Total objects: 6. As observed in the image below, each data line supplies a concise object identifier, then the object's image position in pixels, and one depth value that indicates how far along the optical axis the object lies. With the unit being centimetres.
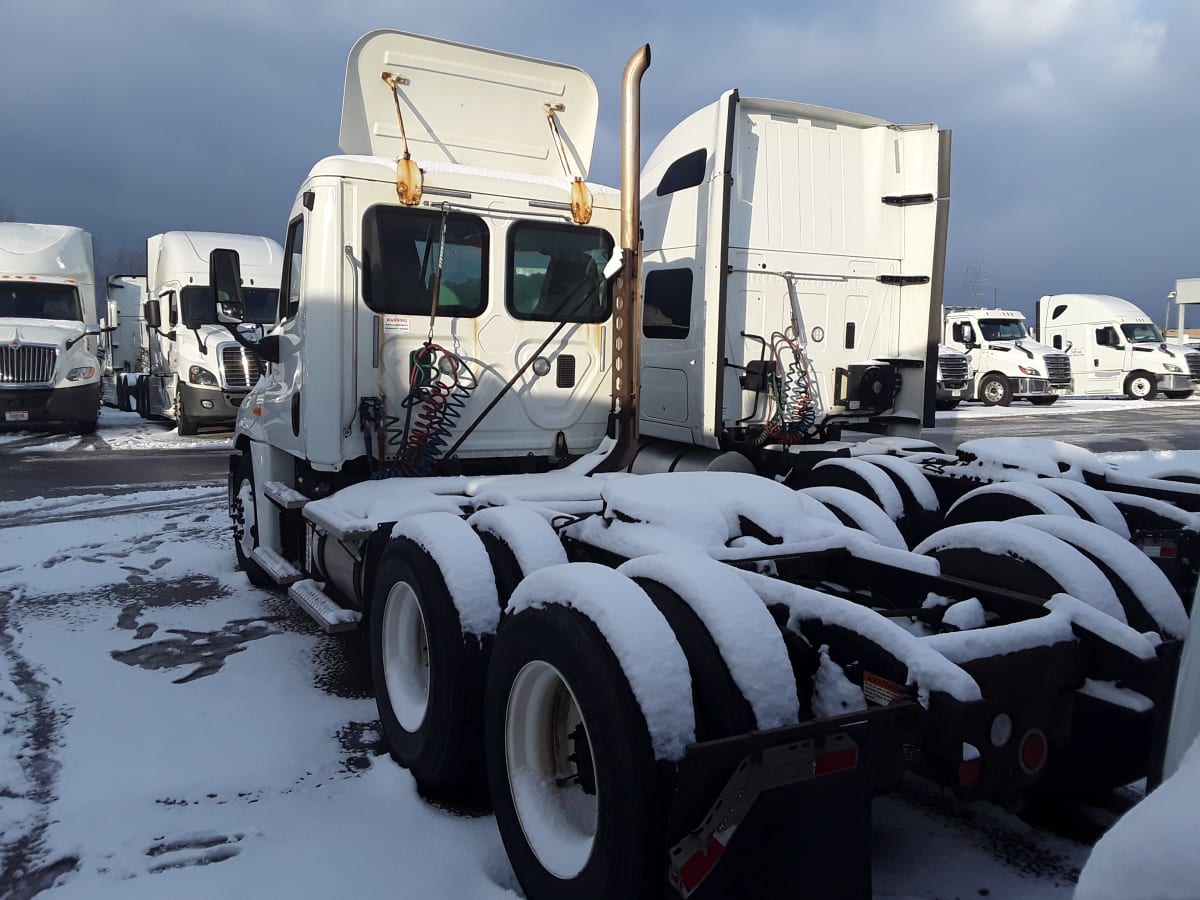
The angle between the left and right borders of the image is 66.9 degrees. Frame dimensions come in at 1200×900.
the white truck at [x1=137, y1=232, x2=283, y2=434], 1628
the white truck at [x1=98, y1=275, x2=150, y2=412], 2159
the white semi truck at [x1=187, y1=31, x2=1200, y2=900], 222
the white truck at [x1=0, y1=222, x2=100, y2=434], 1562
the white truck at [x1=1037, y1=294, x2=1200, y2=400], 2733
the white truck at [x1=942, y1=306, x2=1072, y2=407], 2491
